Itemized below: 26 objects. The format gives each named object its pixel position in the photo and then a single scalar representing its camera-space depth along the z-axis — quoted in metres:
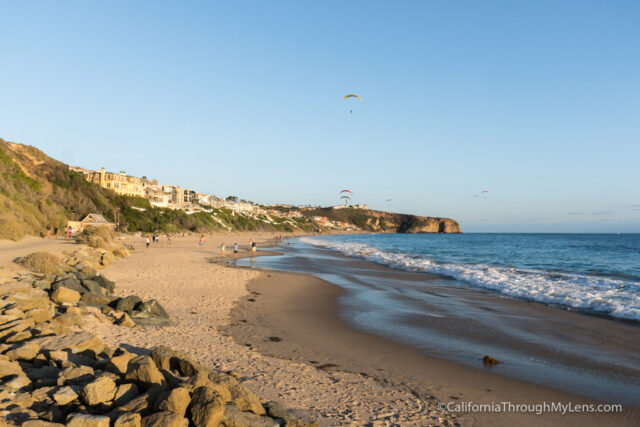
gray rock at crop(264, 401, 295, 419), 5.39
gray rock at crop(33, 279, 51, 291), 11.49
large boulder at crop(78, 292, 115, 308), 11.54
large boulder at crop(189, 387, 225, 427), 4.59
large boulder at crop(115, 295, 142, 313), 11.23
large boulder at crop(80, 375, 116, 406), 4.79
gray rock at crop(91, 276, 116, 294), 14.36
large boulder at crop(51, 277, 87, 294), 11.61
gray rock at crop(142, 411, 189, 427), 4.40
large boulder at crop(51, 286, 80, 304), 10.70
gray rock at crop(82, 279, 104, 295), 12.63
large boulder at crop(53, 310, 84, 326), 8.60
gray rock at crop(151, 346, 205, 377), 6.00
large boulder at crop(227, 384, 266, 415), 5.29
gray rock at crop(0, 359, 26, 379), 5.29
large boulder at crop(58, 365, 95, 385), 5.29
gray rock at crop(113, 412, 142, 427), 4.35
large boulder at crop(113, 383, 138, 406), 4.96
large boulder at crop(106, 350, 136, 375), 5.78
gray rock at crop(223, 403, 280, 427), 4.78
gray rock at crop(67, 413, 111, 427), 4.33
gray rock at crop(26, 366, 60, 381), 5.60
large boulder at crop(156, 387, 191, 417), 4.64
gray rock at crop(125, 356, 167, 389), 5.31
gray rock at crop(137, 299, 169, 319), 10.86
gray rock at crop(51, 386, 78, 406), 4.82
